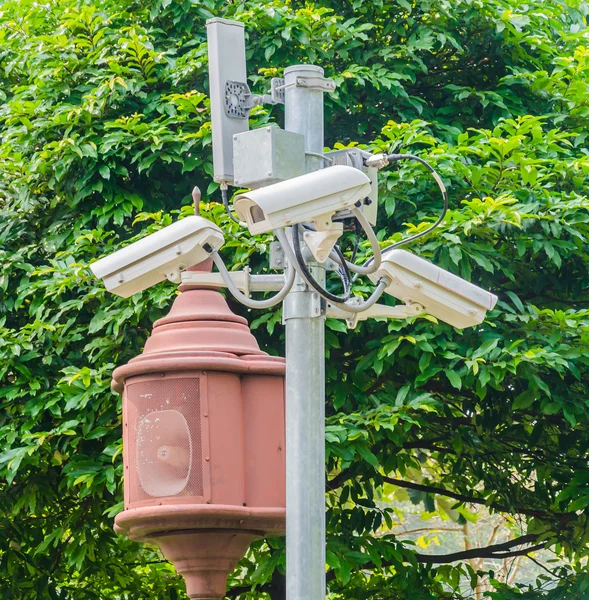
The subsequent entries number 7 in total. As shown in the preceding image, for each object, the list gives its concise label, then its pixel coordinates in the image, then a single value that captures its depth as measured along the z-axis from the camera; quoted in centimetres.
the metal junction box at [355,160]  881
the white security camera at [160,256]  863
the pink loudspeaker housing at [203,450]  912
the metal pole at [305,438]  790
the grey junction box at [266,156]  822
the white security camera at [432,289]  869
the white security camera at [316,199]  739
